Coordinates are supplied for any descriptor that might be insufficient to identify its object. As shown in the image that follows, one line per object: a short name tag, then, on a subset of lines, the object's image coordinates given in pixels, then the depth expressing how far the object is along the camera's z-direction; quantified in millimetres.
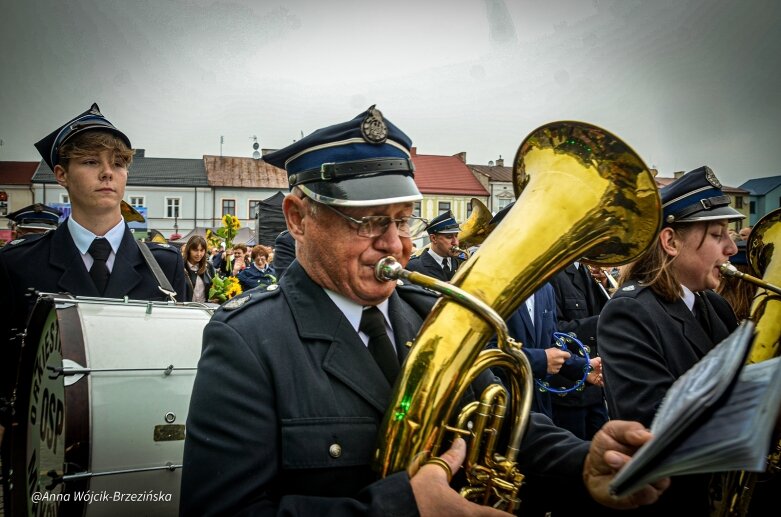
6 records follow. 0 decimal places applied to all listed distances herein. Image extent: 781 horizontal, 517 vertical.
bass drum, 2154
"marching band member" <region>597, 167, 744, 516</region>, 2324
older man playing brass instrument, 1361
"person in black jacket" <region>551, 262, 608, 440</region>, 4285
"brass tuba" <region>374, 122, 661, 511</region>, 1438
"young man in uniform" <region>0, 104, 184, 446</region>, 2822
